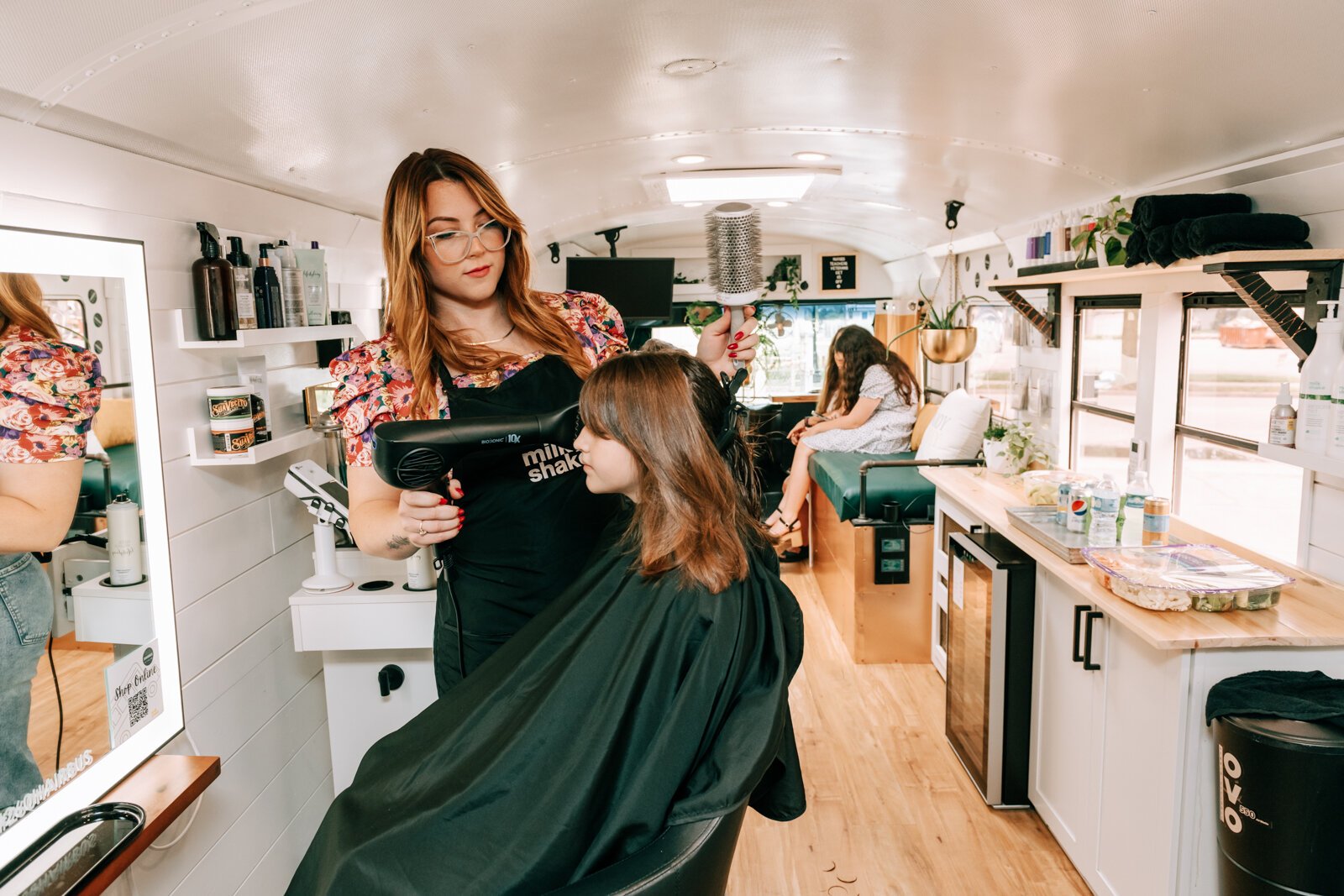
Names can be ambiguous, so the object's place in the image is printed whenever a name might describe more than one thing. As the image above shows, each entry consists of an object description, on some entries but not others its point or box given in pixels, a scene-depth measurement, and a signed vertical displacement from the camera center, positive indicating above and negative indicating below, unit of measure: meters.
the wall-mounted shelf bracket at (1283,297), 2.06 +0.11
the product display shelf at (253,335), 2.08 +0.06
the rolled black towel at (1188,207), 2.32 +0.35
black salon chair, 1.22 -0.69
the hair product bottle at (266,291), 2.27 +0.17
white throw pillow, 4.47 -0.39
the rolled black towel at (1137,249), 2.43 +0.26
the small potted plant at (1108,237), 2.66 +0.33
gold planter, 4.26 +0.02
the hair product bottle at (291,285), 2.38 +0.19
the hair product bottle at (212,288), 2.10 +0.17
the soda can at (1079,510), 2.55 -0.45
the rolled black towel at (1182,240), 2.23 +0.25
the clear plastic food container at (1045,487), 2.91 -0.44
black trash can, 1.65 -0.83
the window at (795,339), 8.19 +0.11
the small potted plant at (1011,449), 3.60 -0.40
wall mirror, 1.57 -0.48
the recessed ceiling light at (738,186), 3.79 +0.72
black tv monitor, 5.38 +0.41
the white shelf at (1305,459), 1.85 -0.24
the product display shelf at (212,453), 2.13 -0.22
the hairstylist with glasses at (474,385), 1.72 -0.05
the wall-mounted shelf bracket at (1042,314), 4.04 +0.15
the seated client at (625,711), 1.40 -0.57
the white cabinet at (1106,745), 1.96 -0.97
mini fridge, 2.73 -0.96
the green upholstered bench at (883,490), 4.21 -0.65
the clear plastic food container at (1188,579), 1.96 -0.51
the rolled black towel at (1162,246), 2.33 +0.25
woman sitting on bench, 5.50 -0.35
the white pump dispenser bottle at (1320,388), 1.94 -0.10
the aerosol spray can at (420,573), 2.46 -0.57
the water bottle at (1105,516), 2.46 -0.45
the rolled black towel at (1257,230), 2.11 +0.26
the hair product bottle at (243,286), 2.17 +0.17
